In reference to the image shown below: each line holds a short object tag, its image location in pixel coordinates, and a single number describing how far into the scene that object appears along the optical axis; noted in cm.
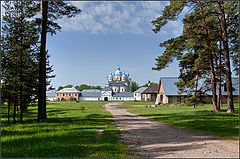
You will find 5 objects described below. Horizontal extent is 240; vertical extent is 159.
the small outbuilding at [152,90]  5966
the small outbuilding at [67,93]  11445
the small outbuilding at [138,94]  11161
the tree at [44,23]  1338
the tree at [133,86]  13612
